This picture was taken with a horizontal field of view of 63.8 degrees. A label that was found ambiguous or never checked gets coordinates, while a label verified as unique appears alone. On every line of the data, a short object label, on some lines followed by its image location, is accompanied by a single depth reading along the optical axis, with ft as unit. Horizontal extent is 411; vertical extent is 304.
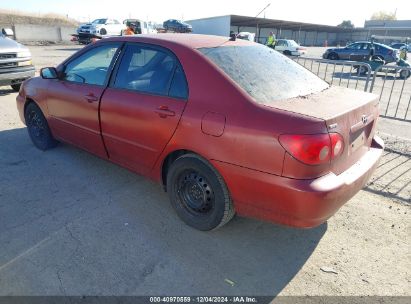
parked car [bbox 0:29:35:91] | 25.30
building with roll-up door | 143.13
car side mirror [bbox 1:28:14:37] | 28.70
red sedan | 7.82
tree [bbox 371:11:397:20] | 328.04
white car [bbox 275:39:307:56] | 88.53
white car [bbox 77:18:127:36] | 87.56
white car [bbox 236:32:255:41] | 93.49
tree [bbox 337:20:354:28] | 300.22
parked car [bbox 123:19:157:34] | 85.27
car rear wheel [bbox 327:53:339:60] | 78.11
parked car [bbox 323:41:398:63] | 65.46
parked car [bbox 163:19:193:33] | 118.52
